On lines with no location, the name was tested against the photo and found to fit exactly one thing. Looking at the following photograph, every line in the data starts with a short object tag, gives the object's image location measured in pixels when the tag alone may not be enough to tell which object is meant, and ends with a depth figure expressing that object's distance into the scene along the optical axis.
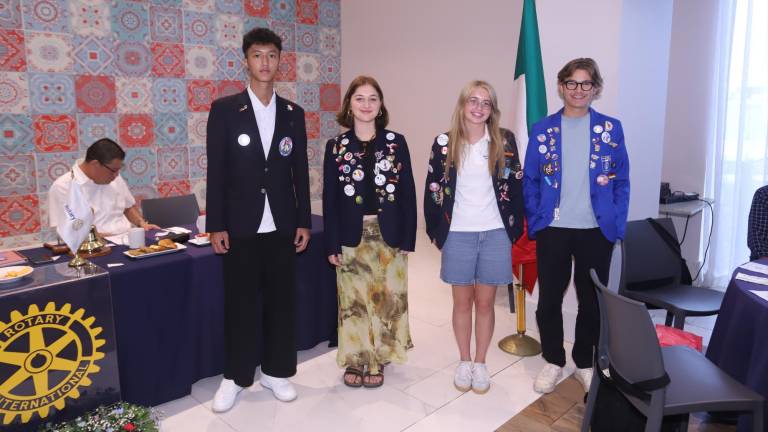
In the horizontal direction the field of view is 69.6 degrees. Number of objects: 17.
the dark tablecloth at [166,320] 2.43
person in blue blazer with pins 2.55
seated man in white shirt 3.18
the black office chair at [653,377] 1.75
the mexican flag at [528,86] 3.35
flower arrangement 2.13
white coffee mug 2.72
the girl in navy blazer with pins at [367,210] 2.59
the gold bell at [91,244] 2.63
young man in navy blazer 2.43
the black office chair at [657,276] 2.82
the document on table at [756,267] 2.36
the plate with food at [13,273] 2.13
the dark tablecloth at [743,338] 1.90
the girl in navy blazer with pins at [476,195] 2.55
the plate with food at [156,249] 2.60
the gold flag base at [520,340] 3.26
